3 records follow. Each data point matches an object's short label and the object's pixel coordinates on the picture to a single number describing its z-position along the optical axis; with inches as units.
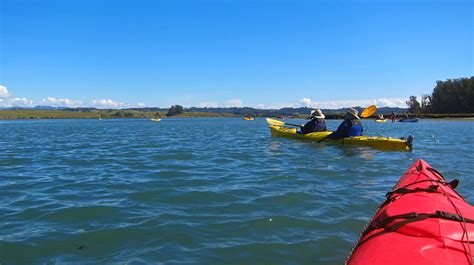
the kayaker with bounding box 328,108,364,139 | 725.9
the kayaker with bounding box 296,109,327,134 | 818.2
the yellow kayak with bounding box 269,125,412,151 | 642.2
